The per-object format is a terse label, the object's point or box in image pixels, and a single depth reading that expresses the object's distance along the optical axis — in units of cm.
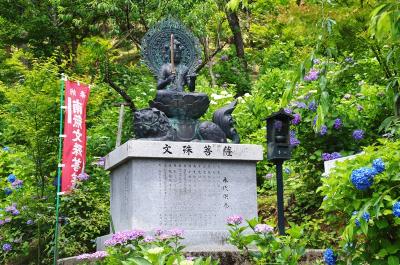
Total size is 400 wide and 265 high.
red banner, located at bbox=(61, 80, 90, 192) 861
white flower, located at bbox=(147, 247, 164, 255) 340
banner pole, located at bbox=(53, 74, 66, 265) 772
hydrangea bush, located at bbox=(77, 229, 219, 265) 510
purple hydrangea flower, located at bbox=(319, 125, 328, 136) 944
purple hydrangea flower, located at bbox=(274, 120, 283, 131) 707
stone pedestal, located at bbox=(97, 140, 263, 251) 711
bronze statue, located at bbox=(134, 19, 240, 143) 762
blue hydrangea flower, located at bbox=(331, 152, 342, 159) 922
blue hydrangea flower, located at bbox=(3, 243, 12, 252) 897
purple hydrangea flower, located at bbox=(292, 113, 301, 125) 980
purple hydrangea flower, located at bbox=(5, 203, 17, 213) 918
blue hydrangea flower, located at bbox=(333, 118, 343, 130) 959
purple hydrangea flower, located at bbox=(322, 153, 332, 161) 926
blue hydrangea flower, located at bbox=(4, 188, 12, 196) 1025
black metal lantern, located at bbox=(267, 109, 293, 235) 695
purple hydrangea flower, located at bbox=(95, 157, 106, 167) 977
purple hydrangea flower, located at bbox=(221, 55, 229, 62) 1908
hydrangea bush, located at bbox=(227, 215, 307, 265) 450
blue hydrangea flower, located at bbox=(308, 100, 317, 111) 973
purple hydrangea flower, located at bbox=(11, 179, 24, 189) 995
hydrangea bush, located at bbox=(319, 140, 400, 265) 394
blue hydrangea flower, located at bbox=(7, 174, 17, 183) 1001
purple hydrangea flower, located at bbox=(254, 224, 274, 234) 470
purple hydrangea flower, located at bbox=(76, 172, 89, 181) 886
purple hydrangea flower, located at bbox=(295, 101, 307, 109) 1001
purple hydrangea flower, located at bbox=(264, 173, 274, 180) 1033
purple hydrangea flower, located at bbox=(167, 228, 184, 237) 545
